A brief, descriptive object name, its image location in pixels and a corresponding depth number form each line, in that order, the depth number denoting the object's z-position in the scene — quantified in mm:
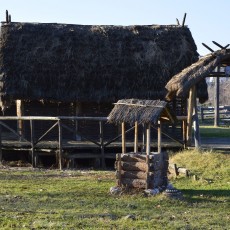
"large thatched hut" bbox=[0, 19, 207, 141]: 19953
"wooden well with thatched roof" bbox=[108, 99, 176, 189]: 12047
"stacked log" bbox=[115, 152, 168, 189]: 12121
